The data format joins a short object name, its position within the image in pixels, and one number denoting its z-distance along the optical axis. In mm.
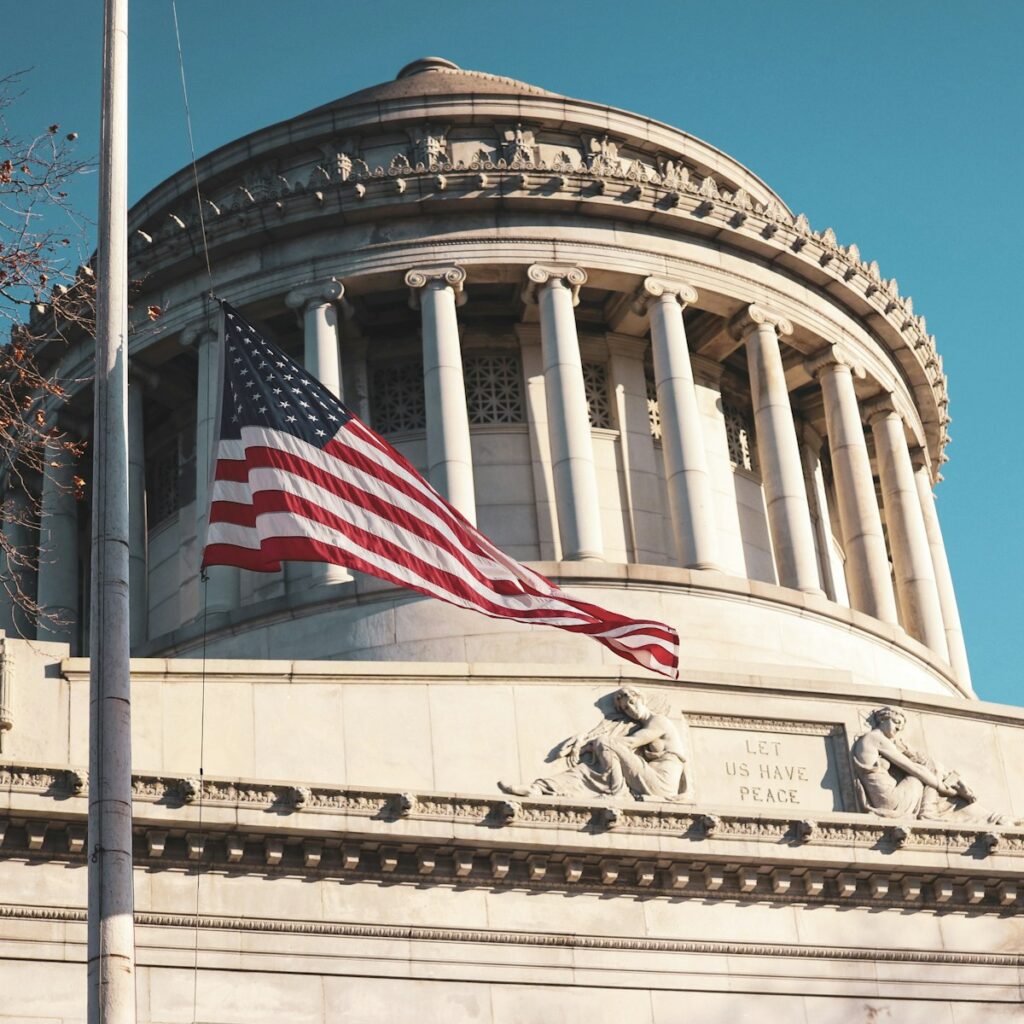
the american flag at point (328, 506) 22500
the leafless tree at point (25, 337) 18656
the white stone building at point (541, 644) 24719
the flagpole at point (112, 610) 16219
